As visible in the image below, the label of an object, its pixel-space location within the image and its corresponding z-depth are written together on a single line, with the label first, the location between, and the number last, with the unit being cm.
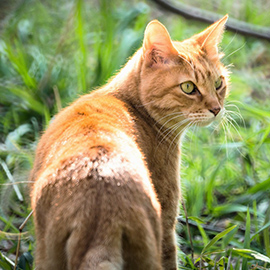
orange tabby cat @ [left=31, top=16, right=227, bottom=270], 297
